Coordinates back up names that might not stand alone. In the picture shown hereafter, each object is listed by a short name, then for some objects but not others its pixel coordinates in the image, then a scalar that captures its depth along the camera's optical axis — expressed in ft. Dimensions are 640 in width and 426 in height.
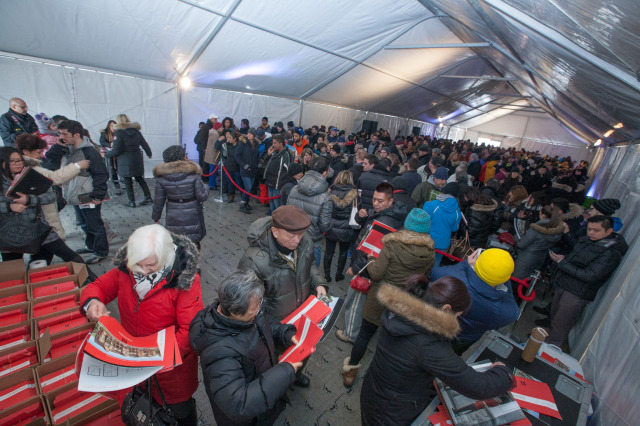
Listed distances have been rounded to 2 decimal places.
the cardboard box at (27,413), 4.77
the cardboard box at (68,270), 8.00
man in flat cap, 6.32
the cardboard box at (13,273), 7.53
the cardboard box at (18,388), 5.19
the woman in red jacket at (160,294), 5.22
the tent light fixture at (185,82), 26.68
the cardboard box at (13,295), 7.05
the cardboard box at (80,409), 5.18
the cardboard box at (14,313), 6.58
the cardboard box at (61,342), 5.96
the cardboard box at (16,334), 6.09
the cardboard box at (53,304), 6.99
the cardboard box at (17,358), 5.69
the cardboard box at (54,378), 5.56
